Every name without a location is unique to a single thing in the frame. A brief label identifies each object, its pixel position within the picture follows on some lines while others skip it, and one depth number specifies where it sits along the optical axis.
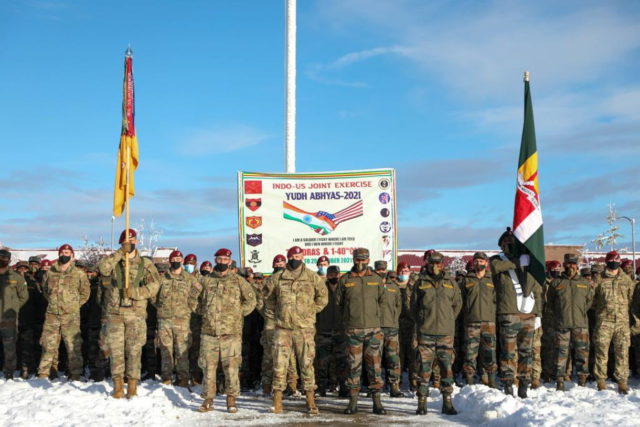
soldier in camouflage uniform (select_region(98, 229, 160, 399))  10.21
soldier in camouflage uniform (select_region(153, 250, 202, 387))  11.56
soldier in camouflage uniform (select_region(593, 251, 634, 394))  11.57
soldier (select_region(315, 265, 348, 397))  11.59
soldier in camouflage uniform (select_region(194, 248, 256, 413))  9.86
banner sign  14.60
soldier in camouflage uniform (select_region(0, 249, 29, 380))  12.06
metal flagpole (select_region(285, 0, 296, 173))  18.83
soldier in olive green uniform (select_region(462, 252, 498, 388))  11.12
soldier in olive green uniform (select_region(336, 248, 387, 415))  9.72
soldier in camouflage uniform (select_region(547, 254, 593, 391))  11.88
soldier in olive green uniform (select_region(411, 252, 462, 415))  9.59
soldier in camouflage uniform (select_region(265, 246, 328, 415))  9.68
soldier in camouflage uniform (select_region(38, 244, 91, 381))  11.66
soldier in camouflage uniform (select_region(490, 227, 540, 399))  10.65
